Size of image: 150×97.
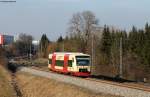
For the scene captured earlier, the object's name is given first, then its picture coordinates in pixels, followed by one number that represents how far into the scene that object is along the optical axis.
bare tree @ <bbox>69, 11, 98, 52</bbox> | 118.94
